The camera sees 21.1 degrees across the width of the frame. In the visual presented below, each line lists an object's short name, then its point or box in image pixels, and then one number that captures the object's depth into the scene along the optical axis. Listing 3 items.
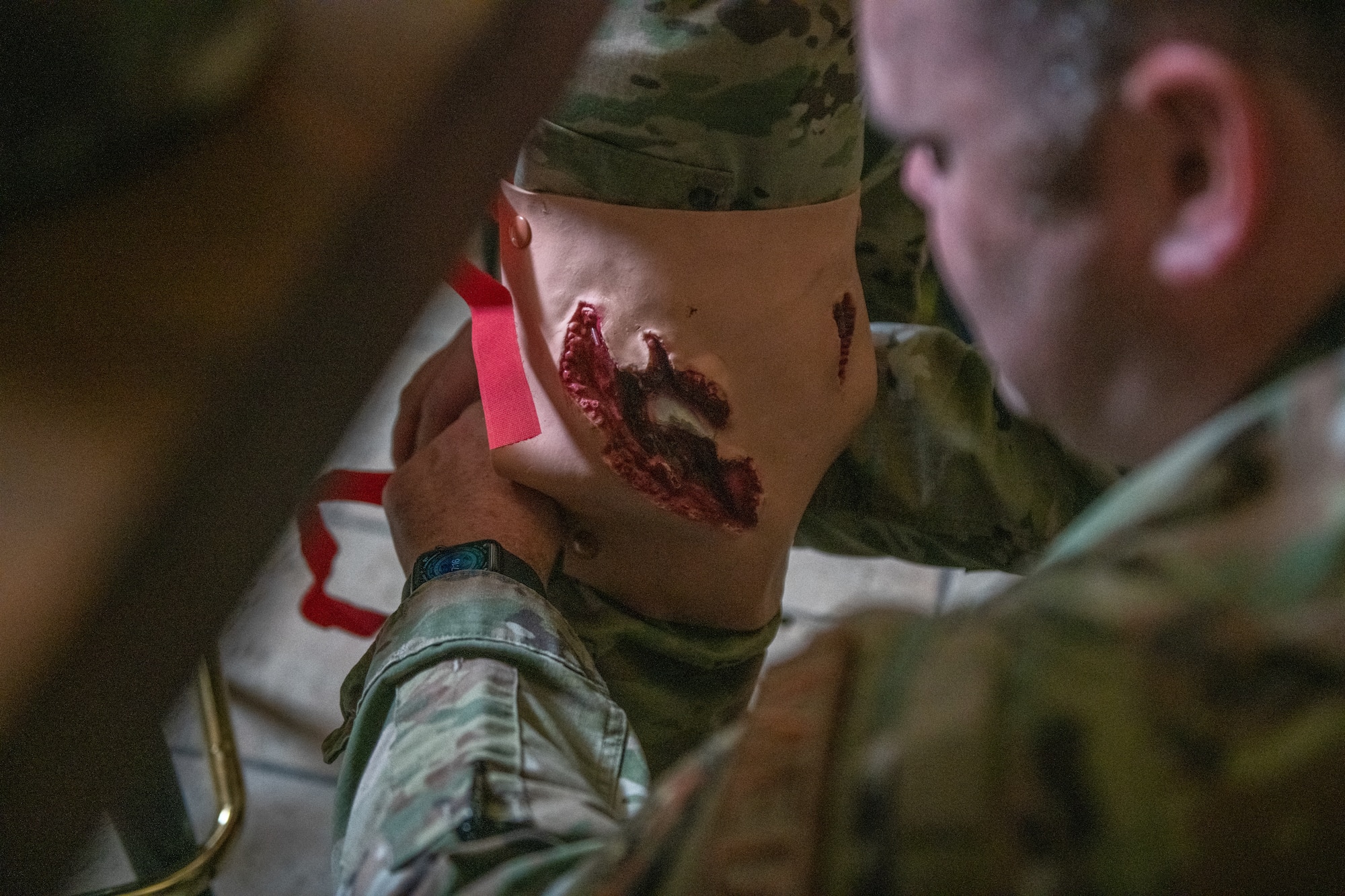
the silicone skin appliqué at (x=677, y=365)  1.81
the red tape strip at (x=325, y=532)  1.91
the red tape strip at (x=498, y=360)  1.80
